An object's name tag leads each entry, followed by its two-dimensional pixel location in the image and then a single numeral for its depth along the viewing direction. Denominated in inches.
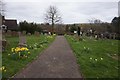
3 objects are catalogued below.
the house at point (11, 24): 1106.9
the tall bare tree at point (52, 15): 1094.7
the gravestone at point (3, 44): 238.2
